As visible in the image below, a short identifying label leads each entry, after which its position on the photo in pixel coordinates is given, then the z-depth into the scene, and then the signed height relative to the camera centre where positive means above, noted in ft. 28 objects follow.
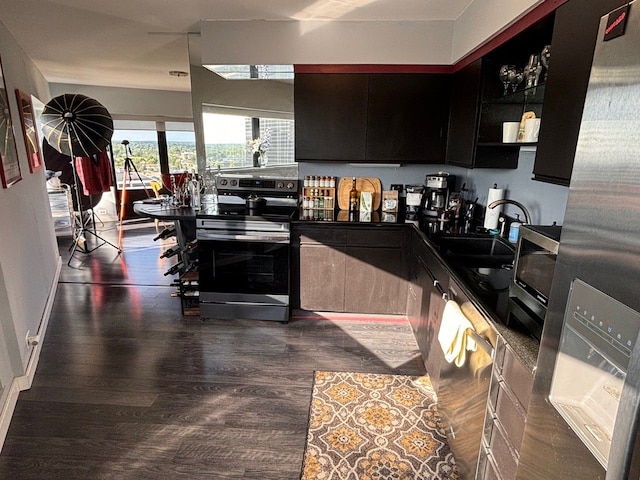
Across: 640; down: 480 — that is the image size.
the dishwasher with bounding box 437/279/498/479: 4.79 -3.33
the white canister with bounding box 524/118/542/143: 6.21 +0.45
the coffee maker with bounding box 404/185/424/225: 10.77 -1.28
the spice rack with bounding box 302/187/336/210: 11.23 -1.29
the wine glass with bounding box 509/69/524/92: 7.18 +1.49
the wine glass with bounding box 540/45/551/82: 6.00 +1.60
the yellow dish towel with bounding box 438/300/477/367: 5.23 -2.51
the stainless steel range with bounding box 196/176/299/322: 9.87 -2.84
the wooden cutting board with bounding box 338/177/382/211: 11.41 -0.99
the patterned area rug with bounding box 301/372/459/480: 5.96 -4.82
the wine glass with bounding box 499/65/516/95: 7.32 +1.59
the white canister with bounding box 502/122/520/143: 7.10 +0.47
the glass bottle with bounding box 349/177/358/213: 11.23 -1.30
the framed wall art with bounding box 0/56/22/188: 7.99 +0.04
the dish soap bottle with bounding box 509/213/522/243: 7.55 -1.48
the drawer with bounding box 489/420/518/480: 3.99 -3.23
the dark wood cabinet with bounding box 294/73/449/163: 9.96 +1.00
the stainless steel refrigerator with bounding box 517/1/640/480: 1.99 -0.79
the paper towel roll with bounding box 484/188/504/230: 8.30 -1.24
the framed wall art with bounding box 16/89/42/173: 10.52 +0.57
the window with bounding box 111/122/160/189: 22.48 -0.14
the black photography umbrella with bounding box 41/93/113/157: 13.30 +0.91
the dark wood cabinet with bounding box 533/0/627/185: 4.38 +0.91
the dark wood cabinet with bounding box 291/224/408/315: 9.98 -3.02
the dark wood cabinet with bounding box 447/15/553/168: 7.29 +1.04
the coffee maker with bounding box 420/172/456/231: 10.29 -1.09
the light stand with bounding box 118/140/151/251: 17.69 -1.01
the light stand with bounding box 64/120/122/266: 15.05 -3.87
